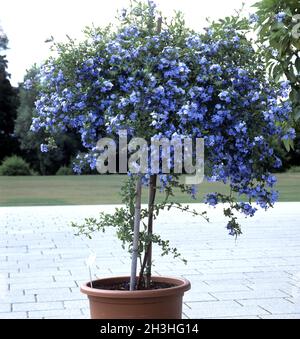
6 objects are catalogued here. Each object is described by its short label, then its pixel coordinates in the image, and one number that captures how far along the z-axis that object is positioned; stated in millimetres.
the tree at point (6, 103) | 48375
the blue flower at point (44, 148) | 4789
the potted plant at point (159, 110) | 4152
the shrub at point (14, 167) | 38697
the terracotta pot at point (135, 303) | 4230
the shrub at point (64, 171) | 40156
